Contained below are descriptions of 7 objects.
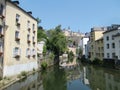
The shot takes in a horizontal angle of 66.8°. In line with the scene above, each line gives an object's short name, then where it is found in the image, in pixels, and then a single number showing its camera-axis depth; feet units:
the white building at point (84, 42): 139.35
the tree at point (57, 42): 95.56
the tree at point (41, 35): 94.57
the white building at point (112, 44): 70.55
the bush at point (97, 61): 87.32
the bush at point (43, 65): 67.00
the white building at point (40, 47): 78.81
